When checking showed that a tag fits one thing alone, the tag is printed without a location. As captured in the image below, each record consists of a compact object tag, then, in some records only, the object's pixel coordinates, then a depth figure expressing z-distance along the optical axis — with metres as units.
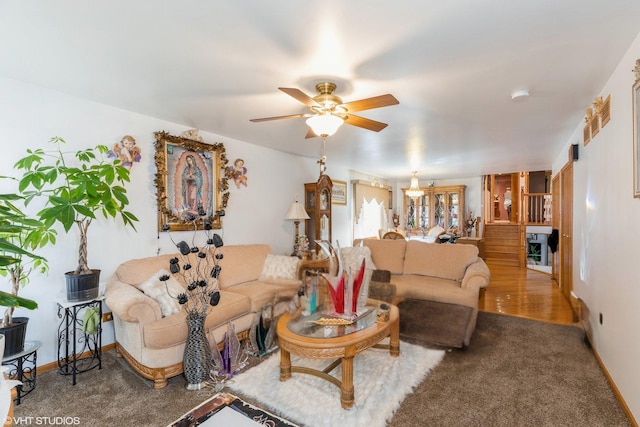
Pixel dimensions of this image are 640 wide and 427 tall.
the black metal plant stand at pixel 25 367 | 2.12
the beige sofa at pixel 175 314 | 2.28
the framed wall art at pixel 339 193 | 6.16
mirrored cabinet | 8.11
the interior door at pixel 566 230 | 4.16
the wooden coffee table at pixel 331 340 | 2.02
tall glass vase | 2.28
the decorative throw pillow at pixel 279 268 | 3.73
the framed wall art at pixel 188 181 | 3.32
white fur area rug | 1.93
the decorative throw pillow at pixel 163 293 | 2.53
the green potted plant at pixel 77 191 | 2.04
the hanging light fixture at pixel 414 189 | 6.16
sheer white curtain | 7.04
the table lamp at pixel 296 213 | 4.68
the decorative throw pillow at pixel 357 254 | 4.30
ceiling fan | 2.22
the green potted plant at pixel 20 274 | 2.10
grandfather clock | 5.13
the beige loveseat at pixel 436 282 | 2.96
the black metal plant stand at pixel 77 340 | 2.45
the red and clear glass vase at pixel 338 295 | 2.46
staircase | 7.52
